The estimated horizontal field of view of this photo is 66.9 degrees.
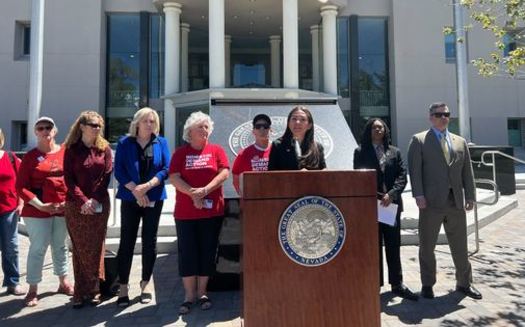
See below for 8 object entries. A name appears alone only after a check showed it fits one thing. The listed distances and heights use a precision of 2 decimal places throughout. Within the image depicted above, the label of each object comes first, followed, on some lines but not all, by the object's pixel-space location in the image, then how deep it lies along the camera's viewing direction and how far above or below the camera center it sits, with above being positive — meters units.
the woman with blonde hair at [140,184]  4.12 +0.01
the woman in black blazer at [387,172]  4.37 +0.13
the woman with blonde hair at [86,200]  4.11 -0.14
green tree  5.95 +2.57
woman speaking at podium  3.52 +0.34
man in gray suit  4.29 -0.07
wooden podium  2.61 -0.54
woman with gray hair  3.98 -0.19
